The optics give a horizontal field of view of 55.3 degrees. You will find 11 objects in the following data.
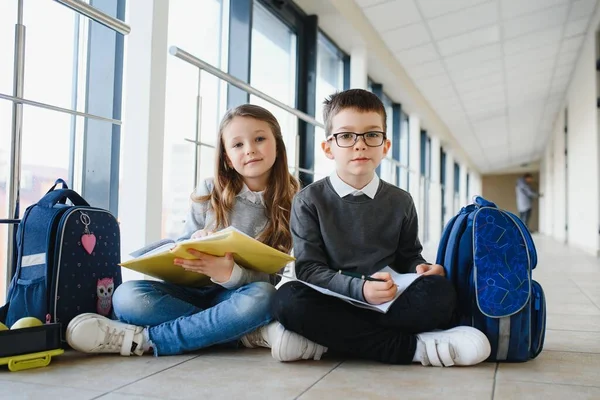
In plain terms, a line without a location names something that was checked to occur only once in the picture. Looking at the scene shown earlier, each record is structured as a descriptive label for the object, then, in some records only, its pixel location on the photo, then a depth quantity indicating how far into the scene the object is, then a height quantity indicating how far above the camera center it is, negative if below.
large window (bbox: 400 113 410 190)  6.08 +0.77
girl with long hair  1.20 -0.17
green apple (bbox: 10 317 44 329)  1.12 -0.23
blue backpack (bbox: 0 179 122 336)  1.21 -0.13
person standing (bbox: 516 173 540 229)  10.73 +0.37
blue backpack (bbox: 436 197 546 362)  1.15 -0.13
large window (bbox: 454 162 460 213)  10.85 +0.64
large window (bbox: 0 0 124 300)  1.45 +0.32
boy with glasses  1.14 -0.11
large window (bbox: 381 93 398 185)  5.21 +0.60
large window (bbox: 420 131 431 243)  6.15 +0.54
